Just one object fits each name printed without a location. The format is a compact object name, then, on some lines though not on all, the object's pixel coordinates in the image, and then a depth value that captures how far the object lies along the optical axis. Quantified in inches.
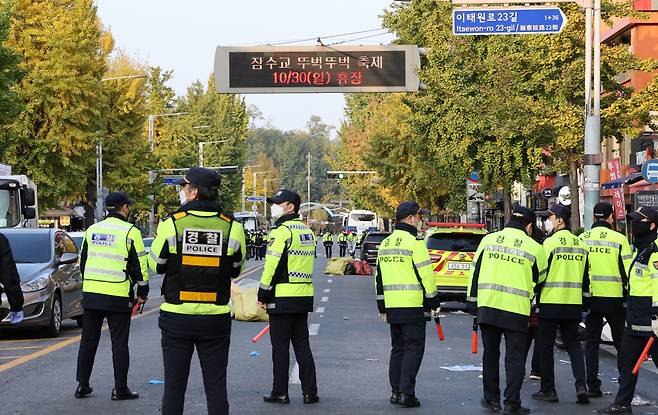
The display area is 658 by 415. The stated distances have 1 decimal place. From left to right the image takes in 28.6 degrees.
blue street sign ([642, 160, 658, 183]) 903.7
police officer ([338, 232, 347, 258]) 2551.7
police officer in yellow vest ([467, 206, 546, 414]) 434.9
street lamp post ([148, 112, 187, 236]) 2799.2
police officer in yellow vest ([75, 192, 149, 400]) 458.0
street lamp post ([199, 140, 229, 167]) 4190.0
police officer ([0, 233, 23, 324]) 386.0
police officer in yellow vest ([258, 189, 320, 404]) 454.0
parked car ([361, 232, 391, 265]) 1904.5
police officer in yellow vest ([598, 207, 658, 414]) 432.5
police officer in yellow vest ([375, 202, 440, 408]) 456.5
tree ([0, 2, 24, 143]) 1422.2
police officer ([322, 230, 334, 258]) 2583.7
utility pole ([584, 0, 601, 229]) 984.3
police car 960.9
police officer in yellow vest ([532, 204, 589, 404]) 468.4
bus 4159.7
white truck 1039.0
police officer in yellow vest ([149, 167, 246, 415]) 329.4
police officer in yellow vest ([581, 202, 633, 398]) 490.9
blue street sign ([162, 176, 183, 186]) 2580.7
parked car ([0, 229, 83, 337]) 705.6
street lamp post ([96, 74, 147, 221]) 2162.9
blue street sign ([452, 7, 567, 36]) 888.3
